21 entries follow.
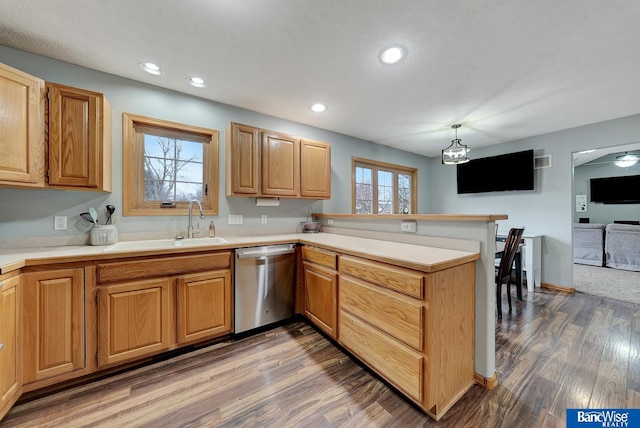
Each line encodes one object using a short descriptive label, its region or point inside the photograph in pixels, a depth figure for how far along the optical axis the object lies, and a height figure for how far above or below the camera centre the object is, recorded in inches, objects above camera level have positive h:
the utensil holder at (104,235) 79.4 -7.3
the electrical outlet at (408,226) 81.9 -4.4
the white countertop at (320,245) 55.5 -10.9
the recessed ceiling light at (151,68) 80.8 +50.1
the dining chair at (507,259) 104.0 -20.0
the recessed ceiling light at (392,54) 72.6 +50.0
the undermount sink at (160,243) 79.5 -11.0
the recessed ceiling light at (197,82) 89.9 +50.1
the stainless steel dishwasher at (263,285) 87.4 -27.7
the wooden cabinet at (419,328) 53.4 -28.5
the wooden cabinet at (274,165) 101.2 +22.3
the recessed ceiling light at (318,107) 112.0 +50.5
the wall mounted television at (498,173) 156.1 +28.5
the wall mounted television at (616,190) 257.0 +26.9
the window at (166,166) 89.9 +19.1
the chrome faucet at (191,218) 94.7 -2.3
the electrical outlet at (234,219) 109.4 -2.8
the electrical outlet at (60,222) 77.7 -3.0
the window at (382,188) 167.0 +19.4
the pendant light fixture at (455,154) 126.0 +31.6
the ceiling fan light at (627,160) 228.4 +52.0
